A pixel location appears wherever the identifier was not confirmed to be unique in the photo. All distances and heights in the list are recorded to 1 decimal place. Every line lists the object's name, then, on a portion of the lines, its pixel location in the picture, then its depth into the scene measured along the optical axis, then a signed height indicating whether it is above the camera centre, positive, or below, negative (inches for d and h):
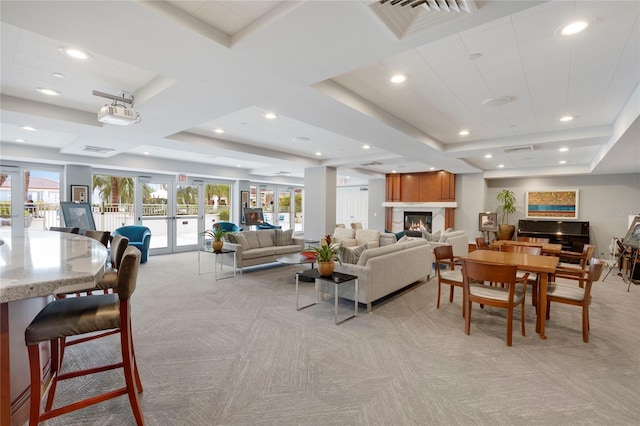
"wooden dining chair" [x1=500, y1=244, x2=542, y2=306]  145.7 -26.9
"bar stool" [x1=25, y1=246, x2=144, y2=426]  60.1 -25.5
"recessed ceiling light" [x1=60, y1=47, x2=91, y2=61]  94.2 +47.9
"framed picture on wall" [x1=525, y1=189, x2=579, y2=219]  332.2 +5.4
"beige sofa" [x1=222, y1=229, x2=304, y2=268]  233.5 -34.5
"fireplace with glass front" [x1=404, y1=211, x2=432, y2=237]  387.9 -17.5
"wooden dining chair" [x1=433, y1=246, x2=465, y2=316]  147.5 -33.5
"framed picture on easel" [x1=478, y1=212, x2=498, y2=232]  333.7 -15.4
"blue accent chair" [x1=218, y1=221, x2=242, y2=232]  357.5 -25.8
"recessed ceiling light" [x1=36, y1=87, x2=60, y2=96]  128.3 +48.3
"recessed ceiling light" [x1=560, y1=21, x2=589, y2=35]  80.4 +49.3
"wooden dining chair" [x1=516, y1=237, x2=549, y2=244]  241.6 -25.8
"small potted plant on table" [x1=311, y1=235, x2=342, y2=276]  145.0 -24.9
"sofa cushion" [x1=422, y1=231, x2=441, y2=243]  268.0 -26.2
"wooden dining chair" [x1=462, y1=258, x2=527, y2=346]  116.2 -35.2
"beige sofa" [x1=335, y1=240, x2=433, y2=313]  151.7 -33.9
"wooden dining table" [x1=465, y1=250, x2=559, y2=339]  121.8 -24.8
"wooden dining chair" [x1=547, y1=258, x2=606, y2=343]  117.6 -35.2
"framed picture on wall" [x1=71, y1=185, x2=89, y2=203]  270.4 +9.5
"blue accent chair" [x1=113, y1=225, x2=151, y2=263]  278.4 -29.4
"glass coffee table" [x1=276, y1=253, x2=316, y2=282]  195.2 -37.0
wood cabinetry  360.8 +26.1
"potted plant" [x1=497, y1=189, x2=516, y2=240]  351.9 -1.9
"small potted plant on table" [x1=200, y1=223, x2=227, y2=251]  227.0 -25.6
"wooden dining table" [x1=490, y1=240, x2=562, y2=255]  198.0 -26.1
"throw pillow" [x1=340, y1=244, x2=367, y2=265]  162.2 -26.0
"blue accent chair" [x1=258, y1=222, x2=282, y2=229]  385.8 -26.1
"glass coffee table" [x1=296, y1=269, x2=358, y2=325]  138.8 -34.3
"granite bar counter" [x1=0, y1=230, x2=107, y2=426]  50.3 -13.2
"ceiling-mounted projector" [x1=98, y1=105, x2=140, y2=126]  115.0 +34.4
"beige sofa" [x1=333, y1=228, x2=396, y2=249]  274.4 -28.6
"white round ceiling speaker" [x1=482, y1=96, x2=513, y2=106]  133.5 +48.4
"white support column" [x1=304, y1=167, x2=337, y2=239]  310.8 +5.5
